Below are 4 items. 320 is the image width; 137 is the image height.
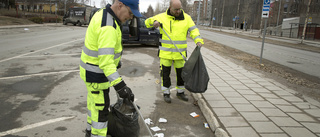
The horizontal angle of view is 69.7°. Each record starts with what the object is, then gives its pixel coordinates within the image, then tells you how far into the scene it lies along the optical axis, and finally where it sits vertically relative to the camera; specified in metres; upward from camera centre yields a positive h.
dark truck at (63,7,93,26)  32.05 +1.97
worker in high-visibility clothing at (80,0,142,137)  2.30 -0.29
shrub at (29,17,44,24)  33.81 +1.26
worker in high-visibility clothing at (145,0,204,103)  4.47 -0.05
